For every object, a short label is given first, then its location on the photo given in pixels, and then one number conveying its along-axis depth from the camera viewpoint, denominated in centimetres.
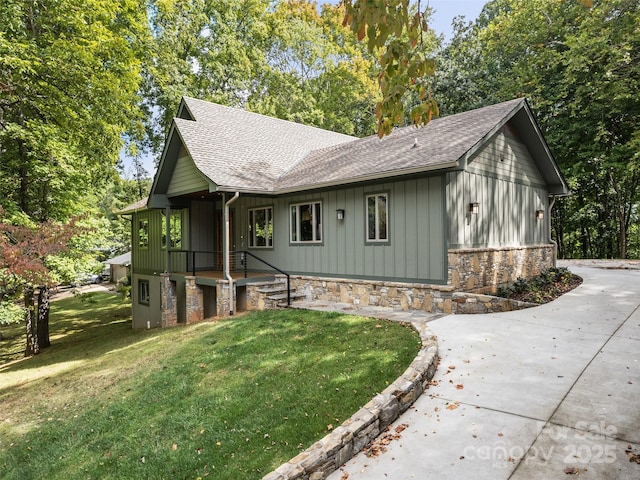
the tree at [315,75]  2500
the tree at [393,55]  268
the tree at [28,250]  741
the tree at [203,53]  2097
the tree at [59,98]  986
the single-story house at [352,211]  852
